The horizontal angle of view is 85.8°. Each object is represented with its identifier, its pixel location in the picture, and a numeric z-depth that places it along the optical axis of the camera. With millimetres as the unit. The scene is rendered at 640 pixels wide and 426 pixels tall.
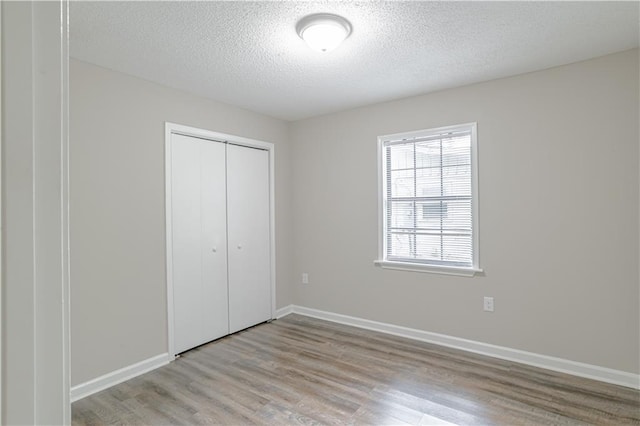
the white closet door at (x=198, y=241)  3275
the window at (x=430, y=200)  3314
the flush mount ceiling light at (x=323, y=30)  2090
